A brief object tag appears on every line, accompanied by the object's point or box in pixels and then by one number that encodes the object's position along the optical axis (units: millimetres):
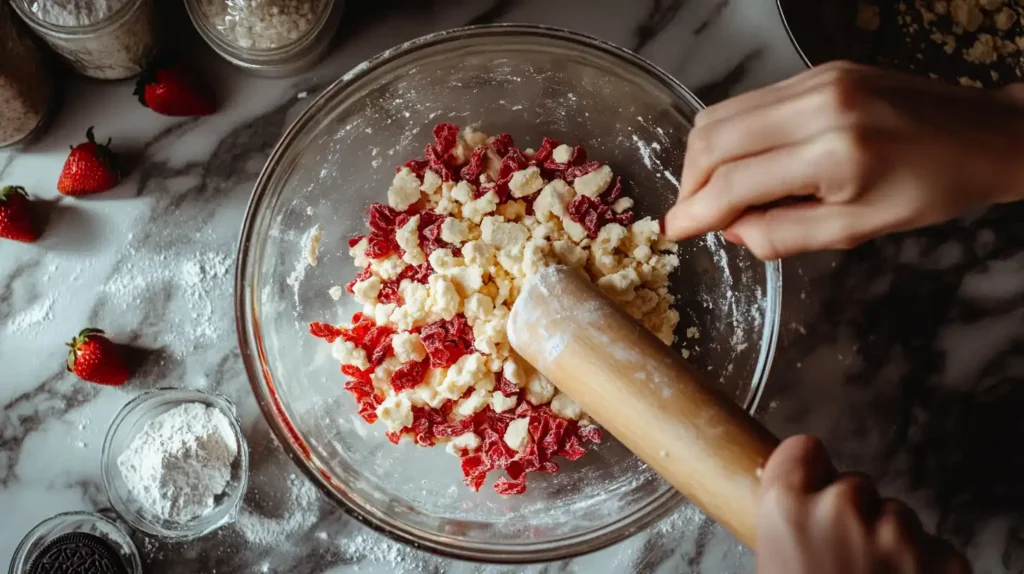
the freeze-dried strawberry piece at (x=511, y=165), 591
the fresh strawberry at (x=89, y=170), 627
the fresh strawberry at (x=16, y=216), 623
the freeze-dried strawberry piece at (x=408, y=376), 578
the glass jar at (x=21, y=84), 598
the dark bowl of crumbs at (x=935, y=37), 617
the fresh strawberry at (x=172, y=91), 622
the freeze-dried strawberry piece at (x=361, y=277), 597
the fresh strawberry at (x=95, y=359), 616
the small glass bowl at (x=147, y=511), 616
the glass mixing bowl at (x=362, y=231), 577
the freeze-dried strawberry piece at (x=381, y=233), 591
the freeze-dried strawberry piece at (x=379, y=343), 584
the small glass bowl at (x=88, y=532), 624
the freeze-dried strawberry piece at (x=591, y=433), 585
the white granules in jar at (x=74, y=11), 588
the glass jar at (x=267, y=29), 602
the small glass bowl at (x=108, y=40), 590
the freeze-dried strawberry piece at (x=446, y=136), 597
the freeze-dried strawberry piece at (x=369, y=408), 595
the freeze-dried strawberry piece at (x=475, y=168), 594
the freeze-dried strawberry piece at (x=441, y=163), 595
